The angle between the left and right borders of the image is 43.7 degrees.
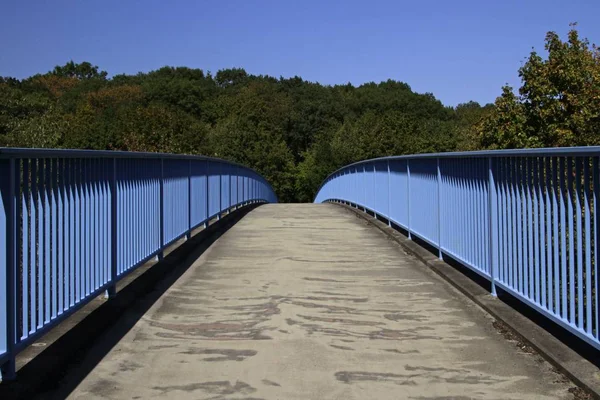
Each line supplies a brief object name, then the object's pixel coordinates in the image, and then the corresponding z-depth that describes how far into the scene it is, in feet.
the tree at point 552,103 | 96.37
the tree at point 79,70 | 524.93
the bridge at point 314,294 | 13.51
